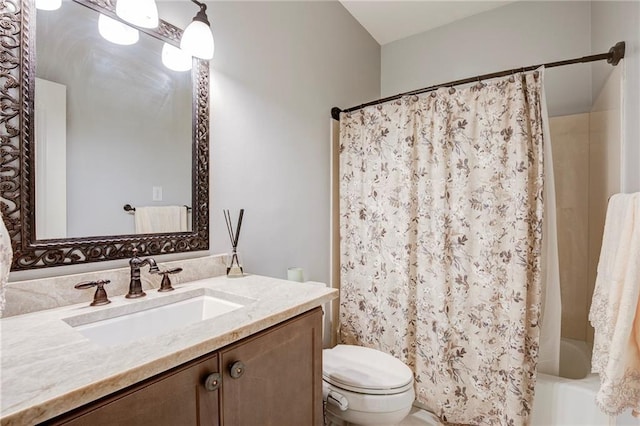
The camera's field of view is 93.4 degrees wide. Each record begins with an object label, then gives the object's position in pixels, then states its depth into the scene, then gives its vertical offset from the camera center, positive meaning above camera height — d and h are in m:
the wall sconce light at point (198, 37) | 1.18 +0.70
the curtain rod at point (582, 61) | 1.41 +0.75
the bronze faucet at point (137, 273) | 1.03 -0.19
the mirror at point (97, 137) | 0.88 +0.28
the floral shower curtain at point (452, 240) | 1.51 -0.14
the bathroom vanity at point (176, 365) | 0.51 -0.30
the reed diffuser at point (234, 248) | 1.36 -0.15
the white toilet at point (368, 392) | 1.32 -0.79
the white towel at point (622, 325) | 0.99 -0.37
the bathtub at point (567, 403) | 1.44 -0.93
